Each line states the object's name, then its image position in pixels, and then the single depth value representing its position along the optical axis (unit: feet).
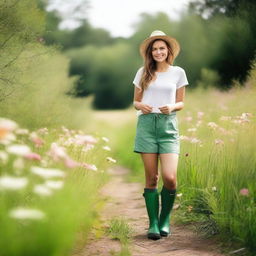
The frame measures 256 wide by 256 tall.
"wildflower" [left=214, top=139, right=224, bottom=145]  17.07
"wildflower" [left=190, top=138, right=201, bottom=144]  19.28
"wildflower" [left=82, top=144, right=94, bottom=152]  18.01
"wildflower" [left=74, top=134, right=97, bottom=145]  15.37
